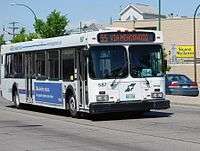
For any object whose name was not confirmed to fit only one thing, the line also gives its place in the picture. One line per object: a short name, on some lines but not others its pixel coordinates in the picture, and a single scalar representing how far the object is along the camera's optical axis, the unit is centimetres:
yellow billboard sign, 9069
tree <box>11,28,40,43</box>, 6891
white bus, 1883
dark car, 3716
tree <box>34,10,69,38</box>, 6100
